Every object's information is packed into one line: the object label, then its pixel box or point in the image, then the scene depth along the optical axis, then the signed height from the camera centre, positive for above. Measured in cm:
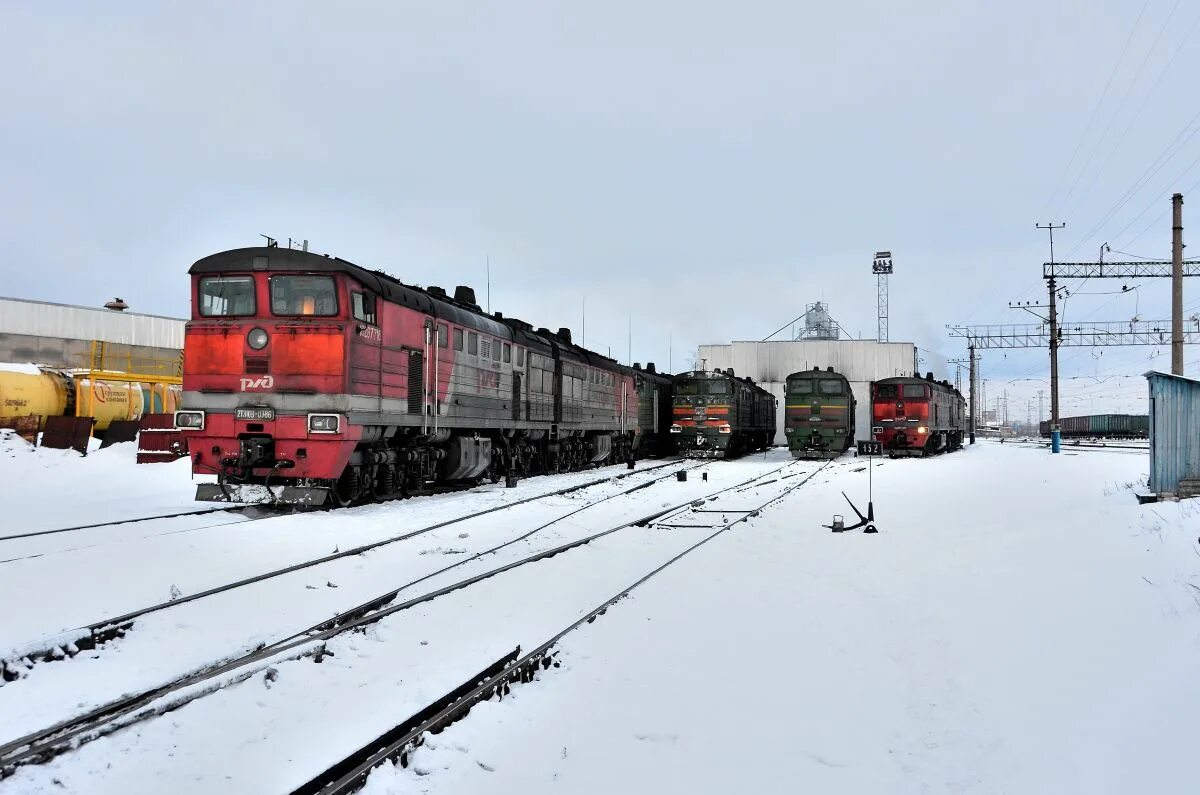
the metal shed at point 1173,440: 1408 -27
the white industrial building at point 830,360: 6294 +493
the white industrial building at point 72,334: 4294 +456
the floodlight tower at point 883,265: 7794 +1556
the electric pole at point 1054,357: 4000 +346
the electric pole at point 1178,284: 2261 +429
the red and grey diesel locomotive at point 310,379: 1230 +59
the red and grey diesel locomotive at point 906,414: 3628 +35
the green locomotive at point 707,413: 3319 +27
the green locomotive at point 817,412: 3488 +37
